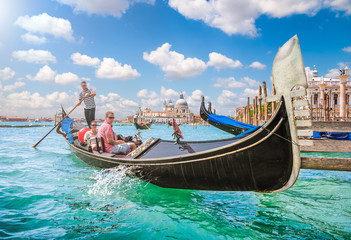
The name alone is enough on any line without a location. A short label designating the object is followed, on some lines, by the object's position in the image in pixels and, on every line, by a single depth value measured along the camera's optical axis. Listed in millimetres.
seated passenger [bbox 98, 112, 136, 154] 3745
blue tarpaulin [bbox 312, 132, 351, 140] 6853
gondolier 5867
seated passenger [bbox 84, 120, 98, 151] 4924
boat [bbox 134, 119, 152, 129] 32713
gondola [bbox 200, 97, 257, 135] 6637
